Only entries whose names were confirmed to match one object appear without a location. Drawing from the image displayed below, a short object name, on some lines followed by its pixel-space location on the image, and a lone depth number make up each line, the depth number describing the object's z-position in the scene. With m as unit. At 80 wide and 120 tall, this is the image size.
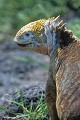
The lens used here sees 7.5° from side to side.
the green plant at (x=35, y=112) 5.58
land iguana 4.60
